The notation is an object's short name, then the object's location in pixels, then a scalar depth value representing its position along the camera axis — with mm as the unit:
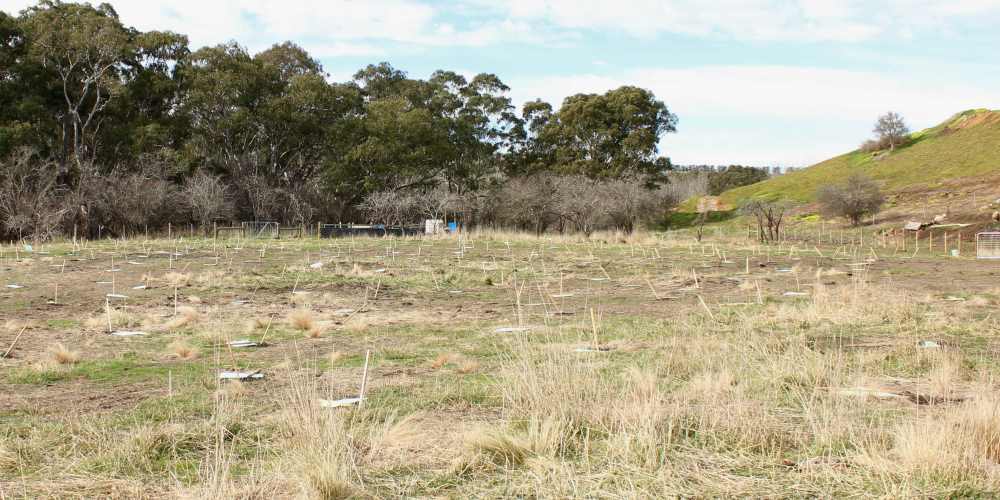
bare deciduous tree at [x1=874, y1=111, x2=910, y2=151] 75438
